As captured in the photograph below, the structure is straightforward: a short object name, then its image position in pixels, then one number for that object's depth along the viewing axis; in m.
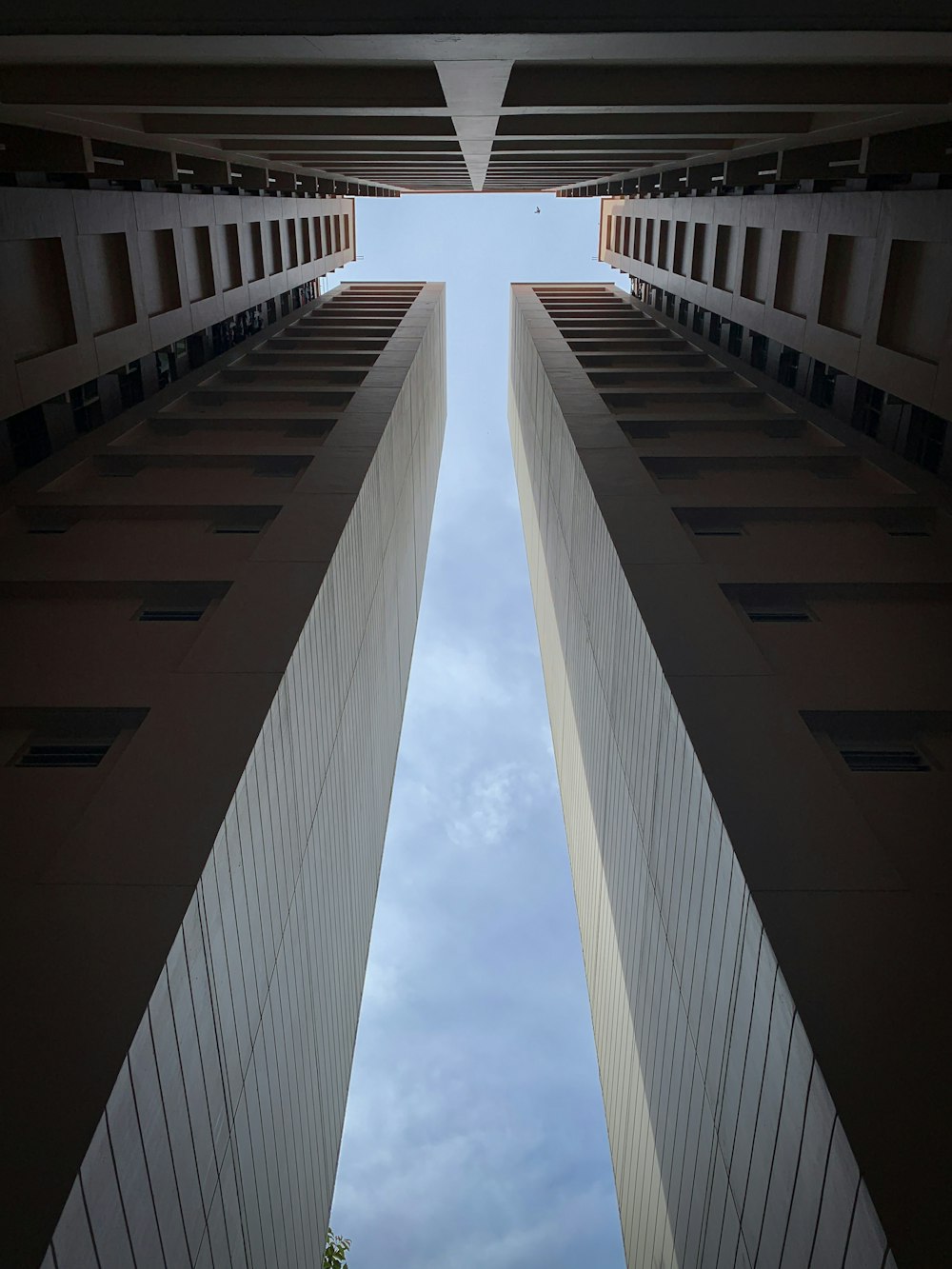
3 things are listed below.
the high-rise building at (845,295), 14.75
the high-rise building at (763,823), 6.46
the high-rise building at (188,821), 6.41
